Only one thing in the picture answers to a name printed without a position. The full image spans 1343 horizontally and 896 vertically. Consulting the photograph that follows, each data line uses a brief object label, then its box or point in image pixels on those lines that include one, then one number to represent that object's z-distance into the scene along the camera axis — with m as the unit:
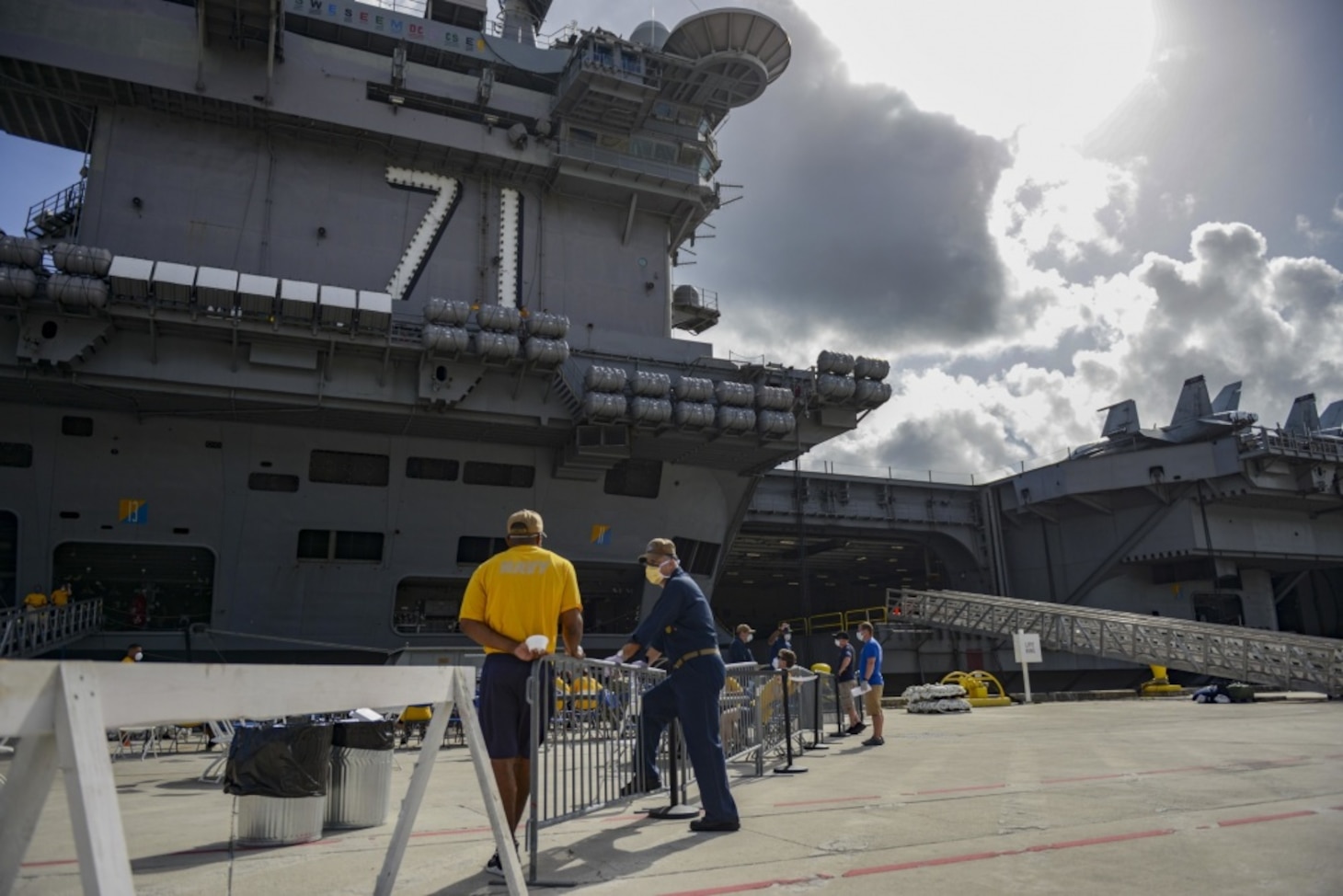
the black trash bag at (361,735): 5.97
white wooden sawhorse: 1.83
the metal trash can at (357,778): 5.95
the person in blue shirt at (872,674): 12.09
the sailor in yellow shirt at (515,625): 4.68
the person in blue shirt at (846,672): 14.61
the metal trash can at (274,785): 5.24
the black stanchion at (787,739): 8.88
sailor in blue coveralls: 5.44
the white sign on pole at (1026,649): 24.38
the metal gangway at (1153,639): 22.08
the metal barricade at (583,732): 5.05
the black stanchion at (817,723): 12.11
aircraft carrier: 20.27
